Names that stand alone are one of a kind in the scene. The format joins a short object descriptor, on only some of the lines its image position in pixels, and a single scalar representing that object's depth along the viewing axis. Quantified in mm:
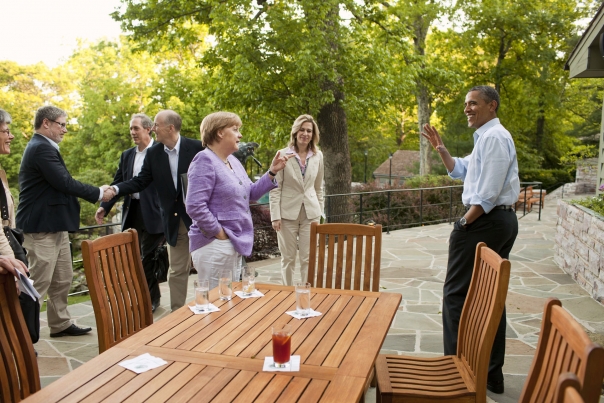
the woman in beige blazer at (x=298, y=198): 5324
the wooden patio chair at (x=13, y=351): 2279
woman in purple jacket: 3684
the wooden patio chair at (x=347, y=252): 3779
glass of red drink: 2201
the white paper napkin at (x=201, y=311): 2941
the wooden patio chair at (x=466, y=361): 2568
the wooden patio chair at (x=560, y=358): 1542
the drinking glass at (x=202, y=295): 2914
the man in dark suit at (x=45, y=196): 4379
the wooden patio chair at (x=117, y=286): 2992
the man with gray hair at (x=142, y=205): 5254
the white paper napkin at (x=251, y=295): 3254
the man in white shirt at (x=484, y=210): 3518
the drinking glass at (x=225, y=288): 3129
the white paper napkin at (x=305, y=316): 2896
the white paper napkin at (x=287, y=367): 2197
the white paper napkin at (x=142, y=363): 2211
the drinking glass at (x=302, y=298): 2910
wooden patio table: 1996
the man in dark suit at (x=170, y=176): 4918
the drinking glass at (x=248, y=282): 3246
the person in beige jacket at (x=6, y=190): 3104
